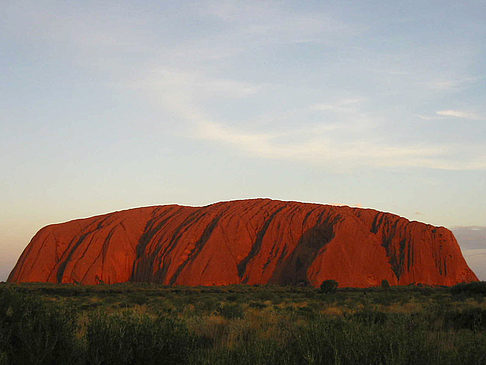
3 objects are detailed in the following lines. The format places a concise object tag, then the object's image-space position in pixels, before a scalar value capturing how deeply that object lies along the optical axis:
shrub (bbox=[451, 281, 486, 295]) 34.97
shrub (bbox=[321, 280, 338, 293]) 44.06
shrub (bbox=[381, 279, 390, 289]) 53.41
